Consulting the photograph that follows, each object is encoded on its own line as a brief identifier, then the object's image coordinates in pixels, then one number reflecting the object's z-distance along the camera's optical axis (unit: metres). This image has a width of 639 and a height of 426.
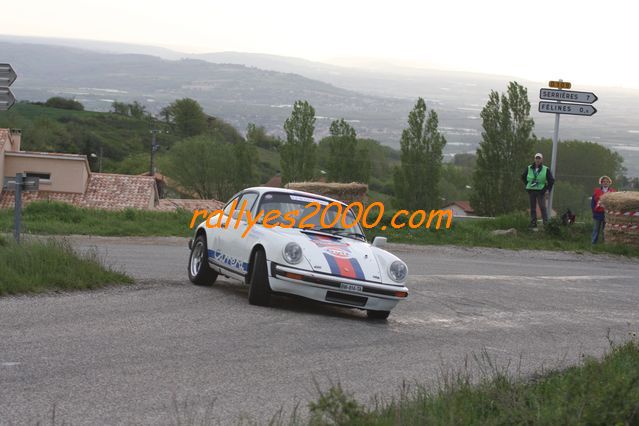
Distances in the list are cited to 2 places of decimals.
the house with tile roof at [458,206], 107.50
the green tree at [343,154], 82.62
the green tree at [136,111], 157.43
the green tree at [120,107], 158.88
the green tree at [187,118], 150.38
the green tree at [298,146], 81.38
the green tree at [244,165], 97.50
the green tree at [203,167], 100.44
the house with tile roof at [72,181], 59.72
